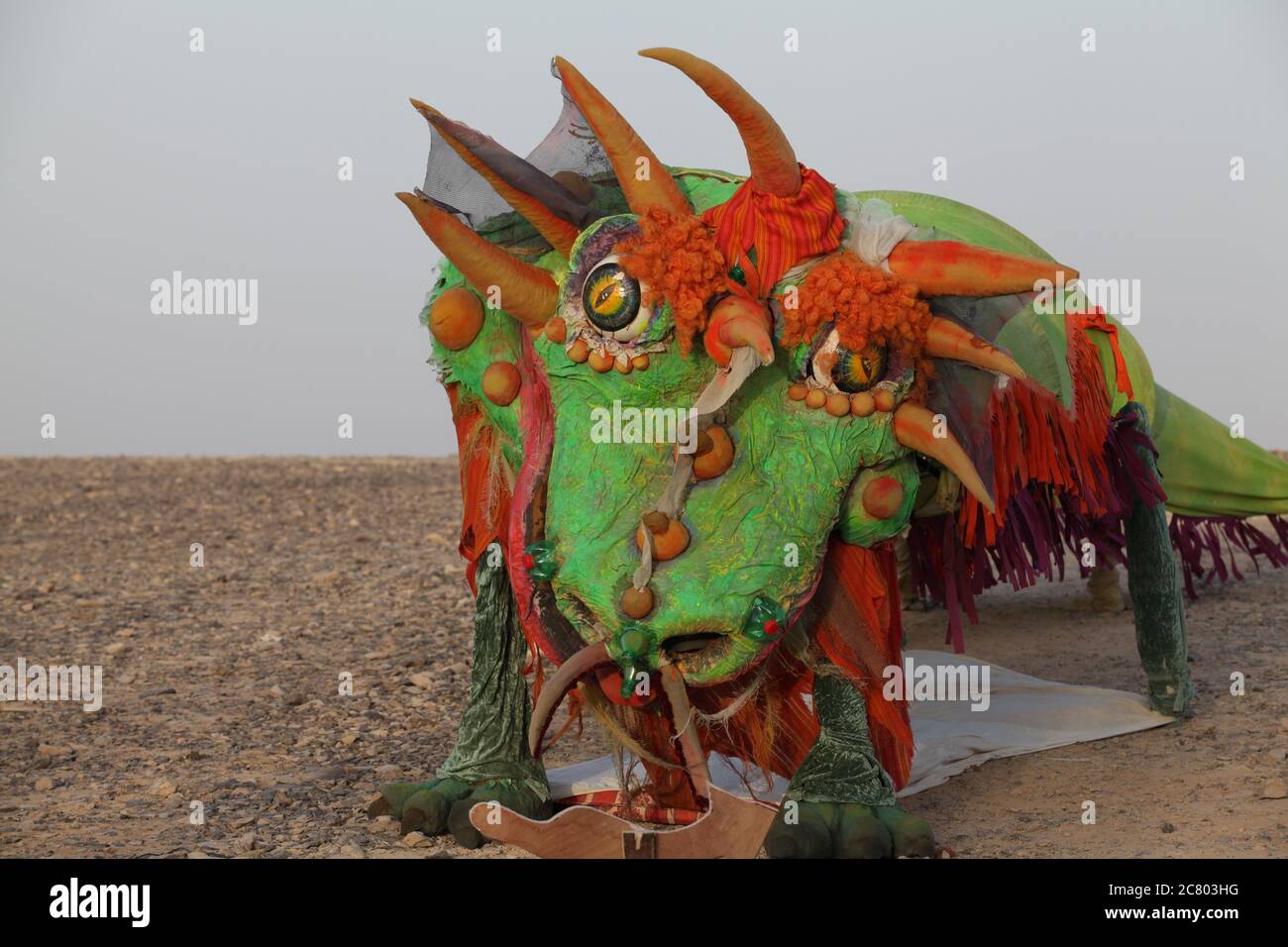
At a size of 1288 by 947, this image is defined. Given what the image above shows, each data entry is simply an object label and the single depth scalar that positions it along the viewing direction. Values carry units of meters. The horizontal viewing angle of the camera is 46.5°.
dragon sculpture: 3.97
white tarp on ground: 5.12
